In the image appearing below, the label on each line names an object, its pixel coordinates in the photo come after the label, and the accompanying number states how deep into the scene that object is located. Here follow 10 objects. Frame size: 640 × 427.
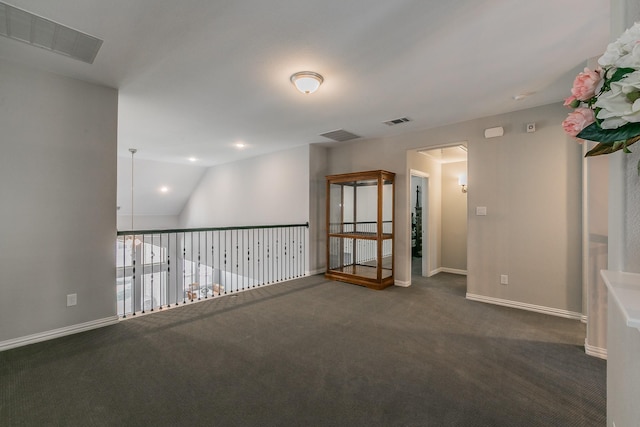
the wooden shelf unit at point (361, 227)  4.52
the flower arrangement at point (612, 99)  0.76
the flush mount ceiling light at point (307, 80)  2.65
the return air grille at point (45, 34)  1.90
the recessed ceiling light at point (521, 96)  3.05
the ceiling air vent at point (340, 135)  4.61
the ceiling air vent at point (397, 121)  3.95
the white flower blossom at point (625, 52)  0.74
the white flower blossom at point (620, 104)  0.75
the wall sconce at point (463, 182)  5.34
